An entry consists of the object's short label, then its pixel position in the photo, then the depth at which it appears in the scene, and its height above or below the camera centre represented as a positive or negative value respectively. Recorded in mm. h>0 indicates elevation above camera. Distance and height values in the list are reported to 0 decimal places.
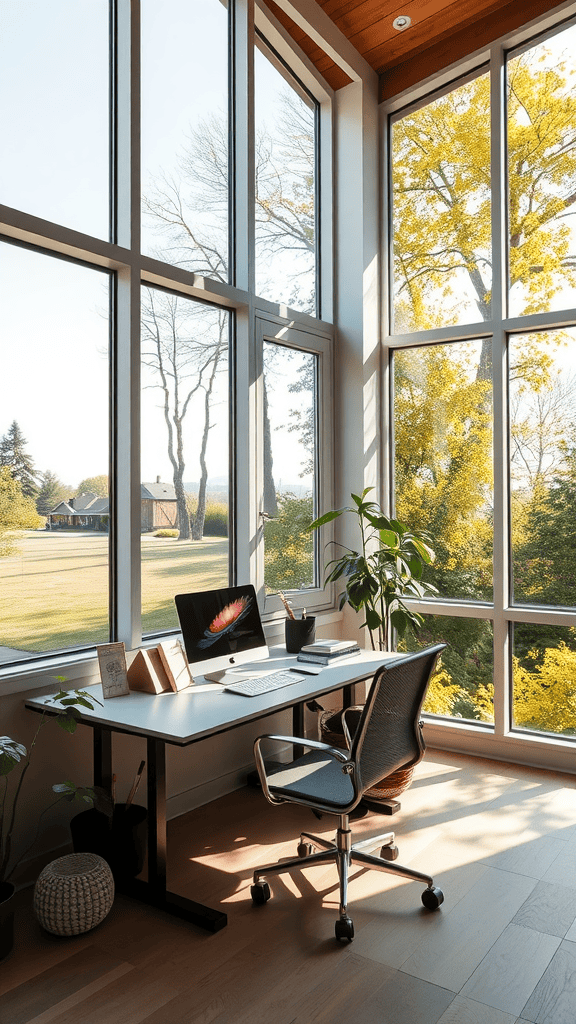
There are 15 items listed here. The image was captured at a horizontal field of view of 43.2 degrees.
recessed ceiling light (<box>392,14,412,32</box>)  4129 +2779
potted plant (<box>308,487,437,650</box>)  3861 -356
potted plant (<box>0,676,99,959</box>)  2172 -962
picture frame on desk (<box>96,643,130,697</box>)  2705 -601
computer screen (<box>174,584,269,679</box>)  2902 -501
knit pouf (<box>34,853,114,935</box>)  2285 -1230
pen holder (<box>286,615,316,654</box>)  3500 -609
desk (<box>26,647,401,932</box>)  2350 -706
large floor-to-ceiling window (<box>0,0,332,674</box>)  2770 +862
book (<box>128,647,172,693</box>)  2762 -632
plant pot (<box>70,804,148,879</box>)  2578 -1171
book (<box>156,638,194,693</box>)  2809 -605
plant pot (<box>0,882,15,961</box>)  2182 -1236
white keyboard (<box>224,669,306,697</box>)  2799 -698
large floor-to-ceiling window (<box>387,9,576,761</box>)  3930 +727
